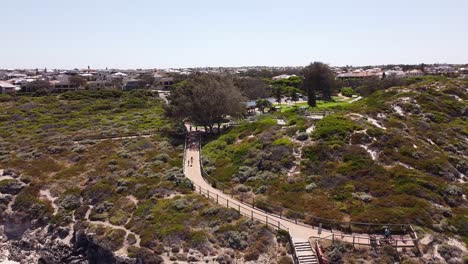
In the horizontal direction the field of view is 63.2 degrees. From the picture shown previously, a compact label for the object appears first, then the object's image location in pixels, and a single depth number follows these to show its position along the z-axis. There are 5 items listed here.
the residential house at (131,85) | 147.00
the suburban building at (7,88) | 127.99
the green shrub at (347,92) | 109.61
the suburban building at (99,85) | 144.38
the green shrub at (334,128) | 49.41
